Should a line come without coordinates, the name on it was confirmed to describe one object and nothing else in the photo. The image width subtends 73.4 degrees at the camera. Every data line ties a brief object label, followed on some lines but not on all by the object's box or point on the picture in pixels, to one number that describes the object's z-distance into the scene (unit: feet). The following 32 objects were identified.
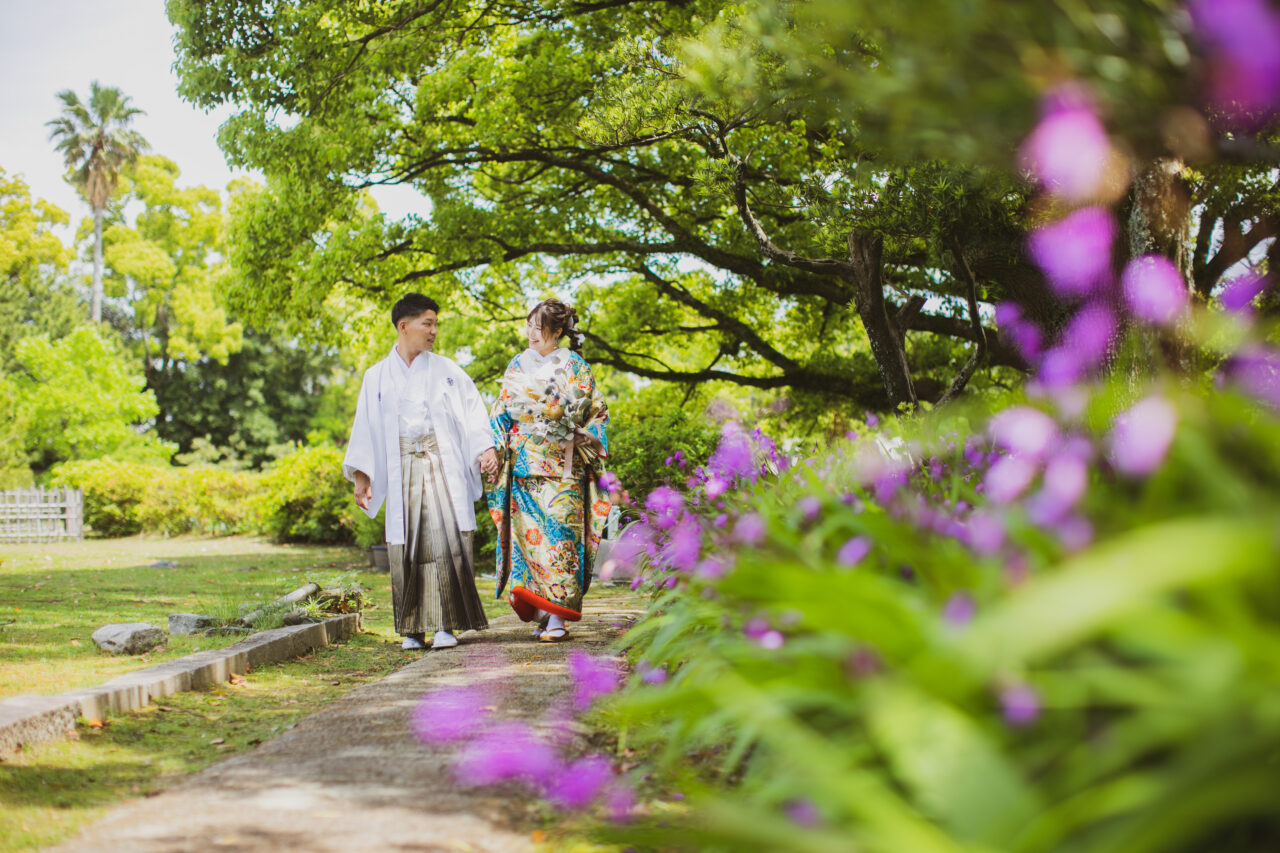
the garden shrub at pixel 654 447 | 28.35
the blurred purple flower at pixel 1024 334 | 8.64
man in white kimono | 16.11
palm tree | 107.65
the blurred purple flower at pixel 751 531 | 6.49
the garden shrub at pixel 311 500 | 46.29
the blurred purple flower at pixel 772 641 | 6.09
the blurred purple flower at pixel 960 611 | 4.00
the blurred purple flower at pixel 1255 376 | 5.15
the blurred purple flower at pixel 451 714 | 8.87
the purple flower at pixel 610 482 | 15.80
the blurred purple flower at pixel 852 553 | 5.64
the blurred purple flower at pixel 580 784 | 6.93
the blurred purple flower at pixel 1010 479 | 4.76
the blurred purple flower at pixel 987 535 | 4.46
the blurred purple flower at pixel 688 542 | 9.48
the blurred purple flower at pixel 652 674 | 7.81
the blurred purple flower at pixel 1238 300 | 8.38
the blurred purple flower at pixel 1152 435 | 3.94
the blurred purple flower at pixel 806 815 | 4.21
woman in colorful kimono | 16.60
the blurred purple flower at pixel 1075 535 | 4.09
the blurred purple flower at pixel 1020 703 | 3.59
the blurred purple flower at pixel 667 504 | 12.46
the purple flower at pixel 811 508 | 7.60
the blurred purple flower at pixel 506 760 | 7.50
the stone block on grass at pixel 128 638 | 14.21
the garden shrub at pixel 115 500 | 60.59
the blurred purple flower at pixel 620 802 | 6.46
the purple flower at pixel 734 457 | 13.70
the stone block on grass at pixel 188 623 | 16.20
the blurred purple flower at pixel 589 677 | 10.61
